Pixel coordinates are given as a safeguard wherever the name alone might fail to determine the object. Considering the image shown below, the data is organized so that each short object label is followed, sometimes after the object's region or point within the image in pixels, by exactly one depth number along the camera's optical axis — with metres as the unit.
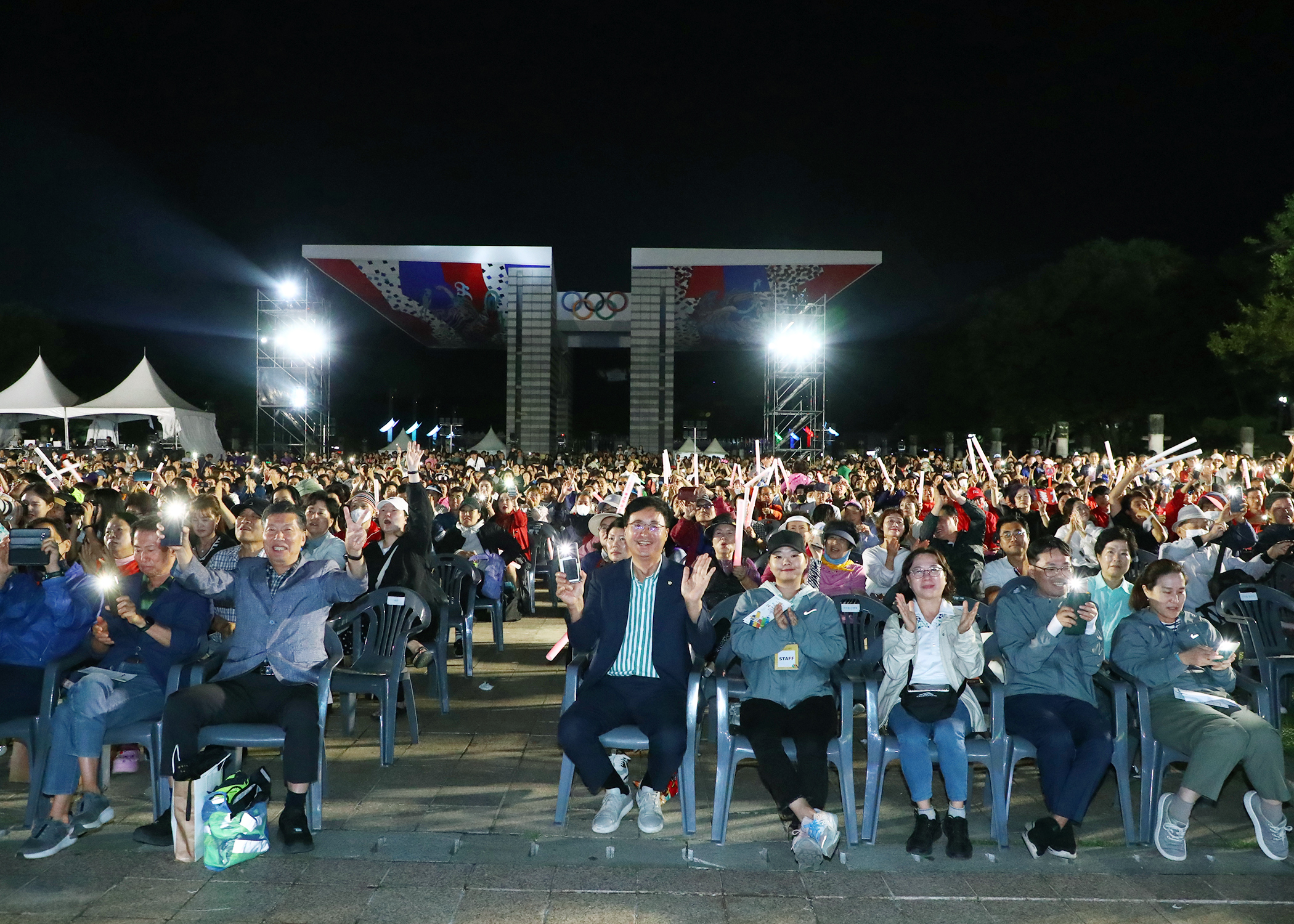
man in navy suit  4.09
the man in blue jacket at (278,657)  3.91
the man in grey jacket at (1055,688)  3.87
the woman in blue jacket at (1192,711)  3.81
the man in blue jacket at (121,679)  3.85
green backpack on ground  3.60
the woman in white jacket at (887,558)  6.32
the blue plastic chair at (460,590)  6.93
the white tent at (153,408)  27.83
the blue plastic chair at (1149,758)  4.01
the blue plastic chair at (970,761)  3.94
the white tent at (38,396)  28.05
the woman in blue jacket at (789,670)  3.88
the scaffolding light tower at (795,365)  34.06
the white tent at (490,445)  40.06
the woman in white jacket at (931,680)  3.88
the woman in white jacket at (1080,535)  6.80
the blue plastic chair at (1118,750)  3.97
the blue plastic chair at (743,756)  3.97
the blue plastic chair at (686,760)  4.07
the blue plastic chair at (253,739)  3.96
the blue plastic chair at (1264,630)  5.04
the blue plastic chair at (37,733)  3.98
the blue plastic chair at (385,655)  4.86
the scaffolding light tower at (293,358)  29.89
